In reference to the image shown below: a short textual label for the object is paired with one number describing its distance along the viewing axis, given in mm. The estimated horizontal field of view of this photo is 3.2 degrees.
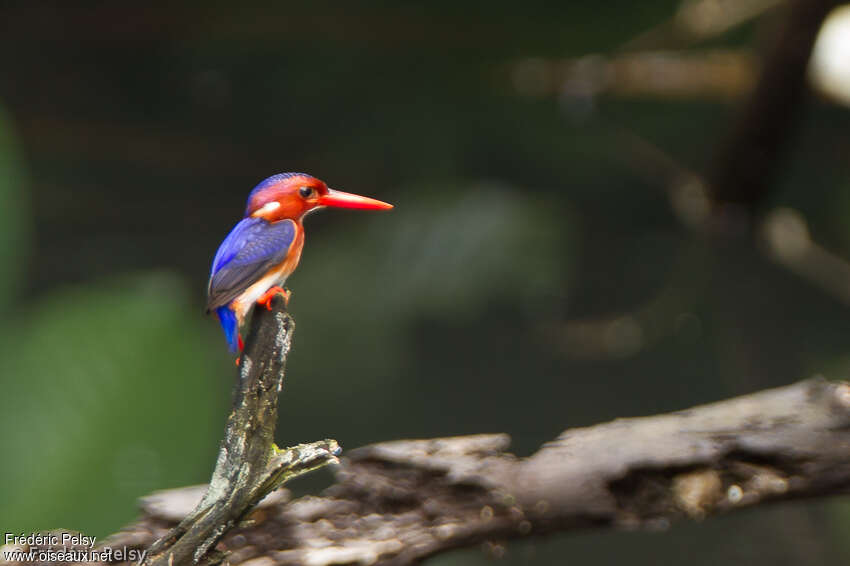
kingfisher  6808
